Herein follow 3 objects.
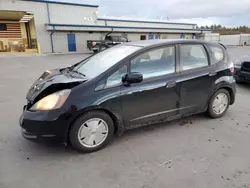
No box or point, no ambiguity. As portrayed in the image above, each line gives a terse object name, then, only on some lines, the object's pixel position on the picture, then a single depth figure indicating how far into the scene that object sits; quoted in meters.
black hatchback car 2.71
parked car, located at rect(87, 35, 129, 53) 20.27
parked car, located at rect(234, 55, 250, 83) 6.35
